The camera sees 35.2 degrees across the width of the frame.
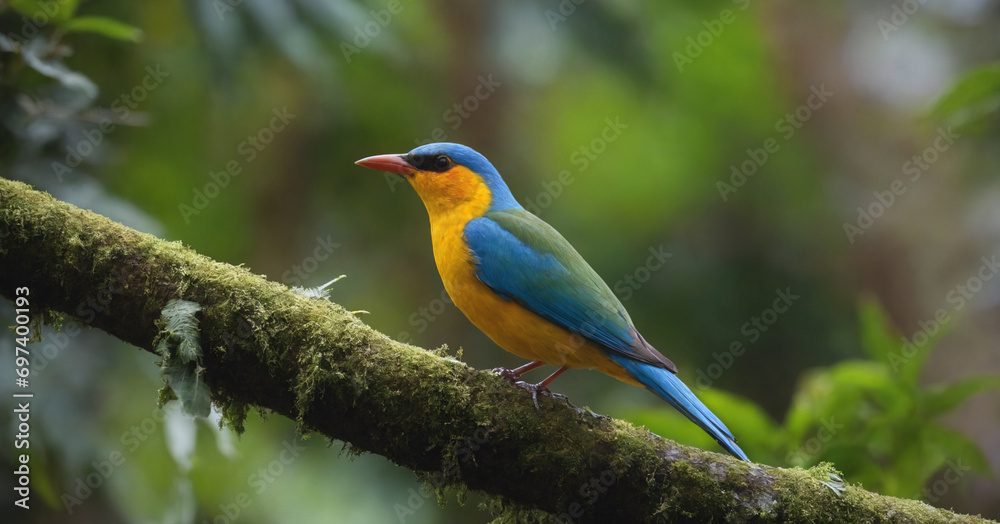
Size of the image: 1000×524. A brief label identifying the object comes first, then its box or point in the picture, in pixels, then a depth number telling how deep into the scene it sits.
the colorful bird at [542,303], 6.71
